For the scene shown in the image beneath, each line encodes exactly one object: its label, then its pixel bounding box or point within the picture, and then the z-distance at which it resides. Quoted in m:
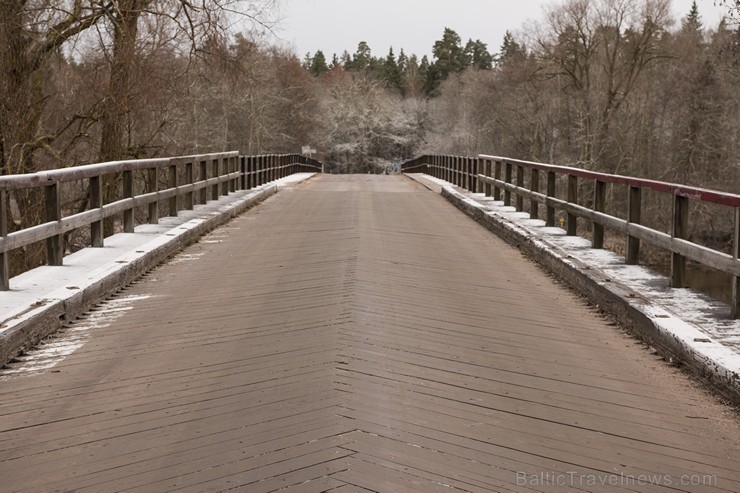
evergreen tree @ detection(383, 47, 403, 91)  194.88
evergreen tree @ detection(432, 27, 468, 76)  183.00
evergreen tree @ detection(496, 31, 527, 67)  67.82
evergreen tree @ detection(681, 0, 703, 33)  74.25
